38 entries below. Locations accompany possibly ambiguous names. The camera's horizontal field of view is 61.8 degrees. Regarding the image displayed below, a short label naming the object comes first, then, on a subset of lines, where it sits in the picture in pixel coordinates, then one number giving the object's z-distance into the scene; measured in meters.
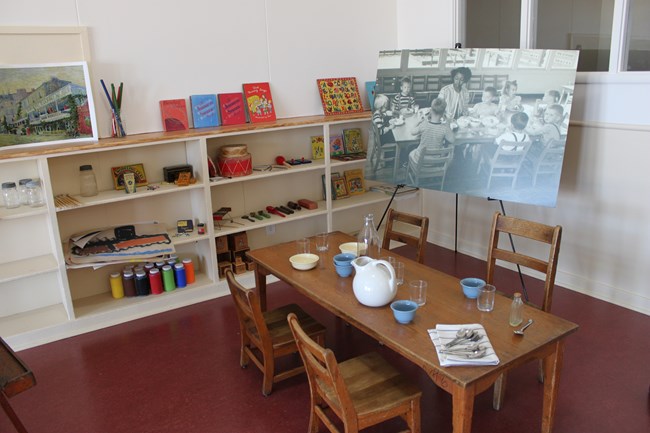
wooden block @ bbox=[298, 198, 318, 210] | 4.45
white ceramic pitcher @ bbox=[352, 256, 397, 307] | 2.25
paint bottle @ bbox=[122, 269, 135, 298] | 3.79
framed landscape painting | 3.32
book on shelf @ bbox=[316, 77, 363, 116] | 4.52
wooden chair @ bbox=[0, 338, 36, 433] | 2.23
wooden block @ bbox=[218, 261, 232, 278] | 4.12
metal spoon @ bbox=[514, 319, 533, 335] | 2.05
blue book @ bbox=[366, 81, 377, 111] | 4.79
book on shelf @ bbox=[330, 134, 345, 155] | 4.70
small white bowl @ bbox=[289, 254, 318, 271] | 2.72
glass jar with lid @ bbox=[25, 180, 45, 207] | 3.34
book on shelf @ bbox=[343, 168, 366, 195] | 4.81
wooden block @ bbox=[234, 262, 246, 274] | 4.19
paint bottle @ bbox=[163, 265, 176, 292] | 3.87
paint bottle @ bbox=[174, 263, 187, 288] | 3.89
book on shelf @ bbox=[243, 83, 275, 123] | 4.20
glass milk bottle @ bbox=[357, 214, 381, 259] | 2.82
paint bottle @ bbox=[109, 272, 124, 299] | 3.78
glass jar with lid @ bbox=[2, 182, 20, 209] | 3.32
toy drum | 3.95
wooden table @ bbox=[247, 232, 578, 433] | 1.85
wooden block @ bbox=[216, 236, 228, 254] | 4.12
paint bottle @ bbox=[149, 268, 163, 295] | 3.81
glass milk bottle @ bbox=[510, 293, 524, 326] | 2.13
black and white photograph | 3.27
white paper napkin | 1.86
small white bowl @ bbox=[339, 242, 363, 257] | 2.88
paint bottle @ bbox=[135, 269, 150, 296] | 3.79
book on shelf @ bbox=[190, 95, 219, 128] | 3.98
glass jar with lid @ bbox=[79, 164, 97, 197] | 3.58
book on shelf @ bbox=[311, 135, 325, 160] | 4.59
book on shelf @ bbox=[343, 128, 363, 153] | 4.75
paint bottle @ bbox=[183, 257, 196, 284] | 3.94
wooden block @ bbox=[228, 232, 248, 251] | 4.16
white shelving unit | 3.42
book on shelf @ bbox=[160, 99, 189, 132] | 3.86
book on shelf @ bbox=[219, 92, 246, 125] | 4.10
